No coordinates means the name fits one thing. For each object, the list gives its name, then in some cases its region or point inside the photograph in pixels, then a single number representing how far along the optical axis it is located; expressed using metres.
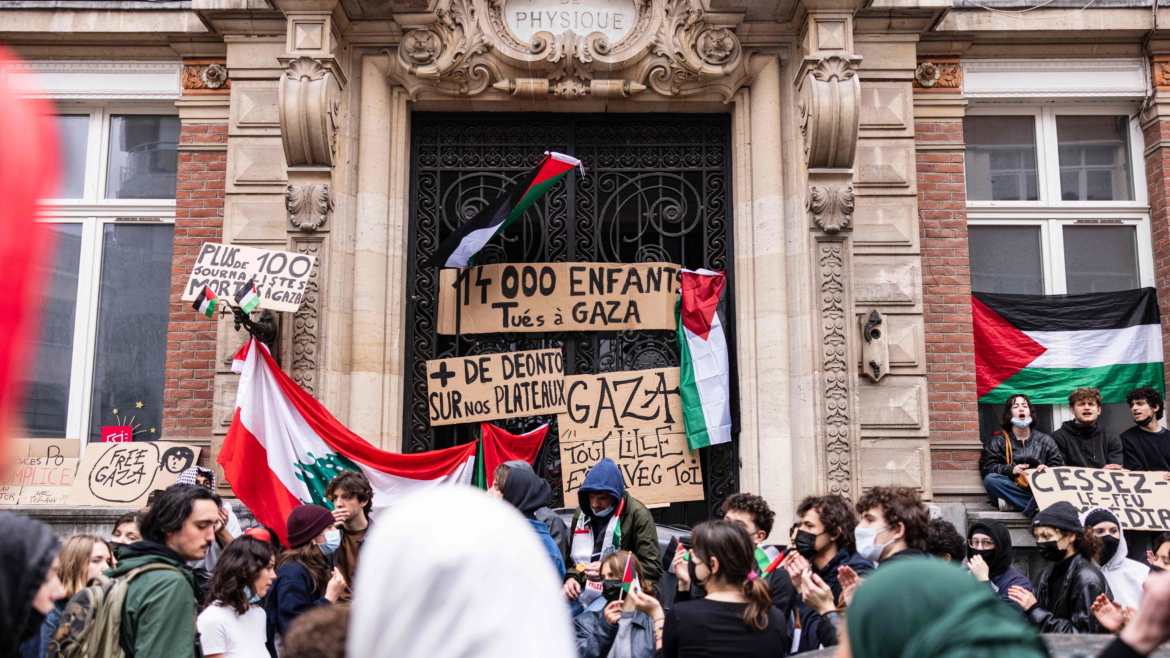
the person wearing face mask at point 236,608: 4.83
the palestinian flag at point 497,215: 8.78
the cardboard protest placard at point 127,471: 8.55
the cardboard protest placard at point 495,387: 8.97
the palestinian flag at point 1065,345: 9.71
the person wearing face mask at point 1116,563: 6.52
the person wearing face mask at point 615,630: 5.33
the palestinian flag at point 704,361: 8.90
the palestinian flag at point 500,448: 8.79
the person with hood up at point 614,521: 6.90
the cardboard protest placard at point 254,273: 8.30
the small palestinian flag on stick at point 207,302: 8.05
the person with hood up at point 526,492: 6.33
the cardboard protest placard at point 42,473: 8.71
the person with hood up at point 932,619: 1.80
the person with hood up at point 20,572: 2.73
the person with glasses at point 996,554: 6.18
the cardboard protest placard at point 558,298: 9.14
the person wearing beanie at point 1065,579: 5.79
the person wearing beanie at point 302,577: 5.11
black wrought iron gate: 9.23
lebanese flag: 8.09
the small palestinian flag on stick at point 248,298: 8.12
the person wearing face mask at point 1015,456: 8.40
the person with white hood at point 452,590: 1.49
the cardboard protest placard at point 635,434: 8.86
